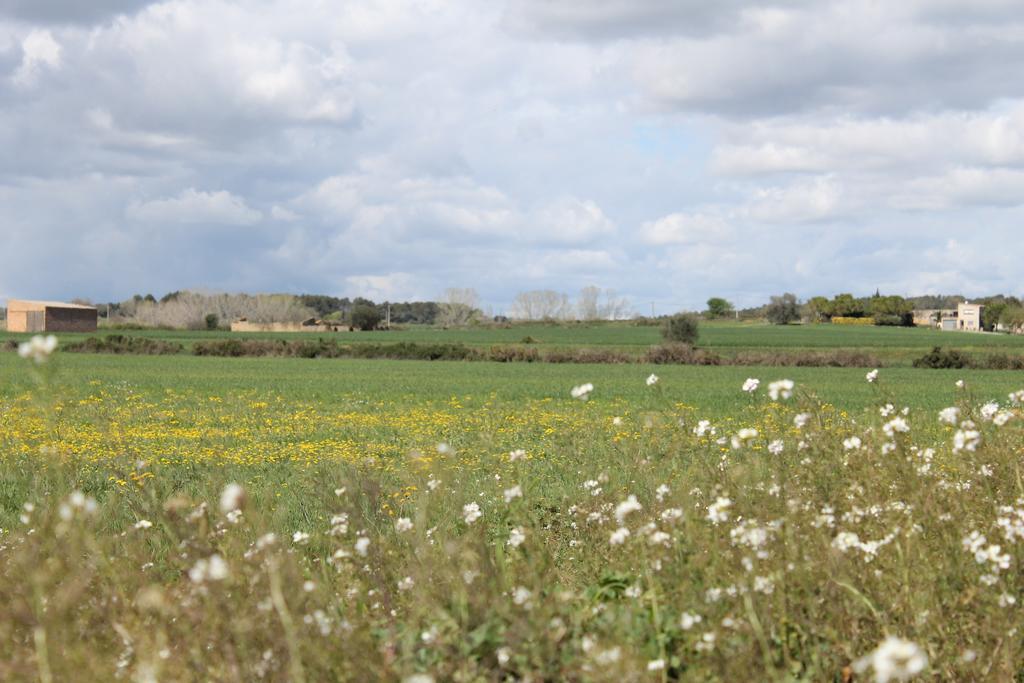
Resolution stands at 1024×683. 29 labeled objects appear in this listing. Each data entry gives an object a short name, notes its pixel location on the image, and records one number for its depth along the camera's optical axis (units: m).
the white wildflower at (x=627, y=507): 4.31
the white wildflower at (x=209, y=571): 3.37
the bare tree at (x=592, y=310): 167.00
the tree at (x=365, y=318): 133.12
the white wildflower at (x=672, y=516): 4.65
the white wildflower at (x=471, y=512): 5.62
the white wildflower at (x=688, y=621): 3.93
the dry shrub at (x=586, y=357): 58.88
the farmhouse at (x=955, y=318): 152.62
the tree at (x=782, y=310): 154.38
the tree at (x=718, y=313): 166.38
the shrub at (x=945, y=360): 56.03
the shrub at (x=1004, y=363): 54.09
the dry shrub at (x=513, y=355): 59.75
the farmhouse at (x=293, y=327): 136.75
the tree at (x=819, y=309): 164.05
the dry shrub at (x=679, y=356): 57.06
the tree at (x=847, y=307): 167.88
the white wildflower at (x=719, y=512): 4.54
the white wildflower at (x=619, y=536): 4.59
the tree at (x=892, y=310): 154.88
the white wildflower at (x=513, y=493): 5.23
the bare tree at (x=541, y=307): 170.00
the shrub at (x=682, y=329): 73.44
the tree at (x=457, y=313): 151.00
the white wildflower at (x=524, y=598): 4.12
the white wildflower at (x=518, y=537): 4.89
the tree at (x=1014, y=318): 122.69
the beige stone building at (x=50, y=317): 117.50
